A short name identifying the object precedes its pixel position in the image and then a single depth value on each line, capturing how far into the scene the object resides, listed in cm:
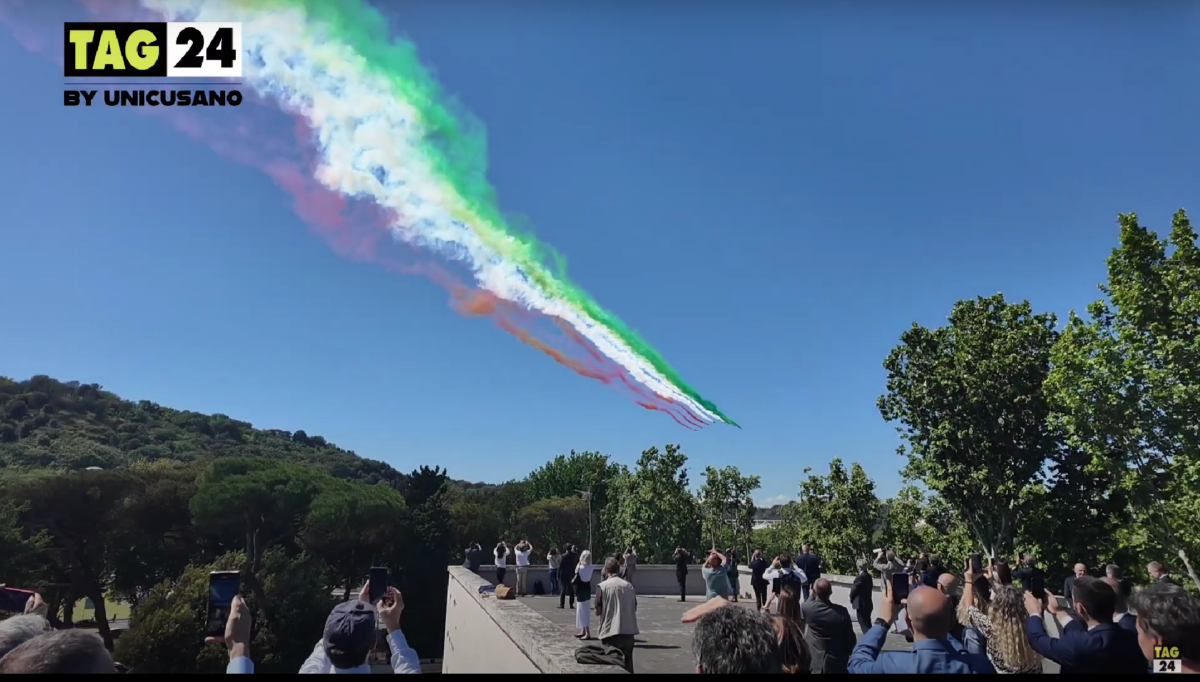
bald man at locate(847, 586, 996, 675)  319
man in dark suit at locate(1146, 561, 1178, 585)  778
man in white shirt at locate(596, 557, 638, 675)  782
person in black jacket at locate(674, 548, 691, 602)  1797
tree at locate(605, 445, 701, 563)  4612
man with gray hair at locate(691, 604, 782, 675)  295
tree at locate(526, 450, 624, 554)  7269
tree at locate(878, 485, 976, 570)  2595
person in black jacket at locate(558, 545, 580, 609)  1642
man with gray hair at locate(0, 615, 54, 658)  316
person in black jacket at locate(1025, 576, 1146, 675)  381
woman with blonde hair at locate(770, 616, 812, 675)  373
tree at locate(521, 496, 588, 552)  6319
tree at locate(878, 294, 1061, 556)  2409
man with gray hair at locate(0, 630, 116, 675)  238
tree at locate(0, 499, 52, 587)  3388
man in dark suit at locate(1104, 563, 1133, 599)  776
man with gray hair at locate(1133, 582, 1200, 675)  331
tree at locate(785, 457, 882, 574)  3086
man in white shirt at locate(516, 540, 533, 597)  1988
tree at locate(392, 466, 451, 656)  4902
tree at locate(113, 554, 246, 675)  3011
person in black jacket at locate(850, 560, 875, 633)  1052
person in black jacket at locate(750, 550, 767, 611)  1362
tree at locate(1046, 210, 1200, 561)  1766
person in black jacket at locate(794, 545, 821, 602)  1237
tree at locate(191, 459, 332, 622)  4244
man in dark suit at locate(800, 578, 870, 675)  571
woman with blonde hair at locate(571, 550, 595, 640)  1104
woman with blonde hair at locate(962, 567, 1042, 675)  420
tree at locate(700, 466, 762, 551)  4806
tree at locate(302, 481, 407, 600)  4612
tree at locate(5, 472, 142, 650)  3925
